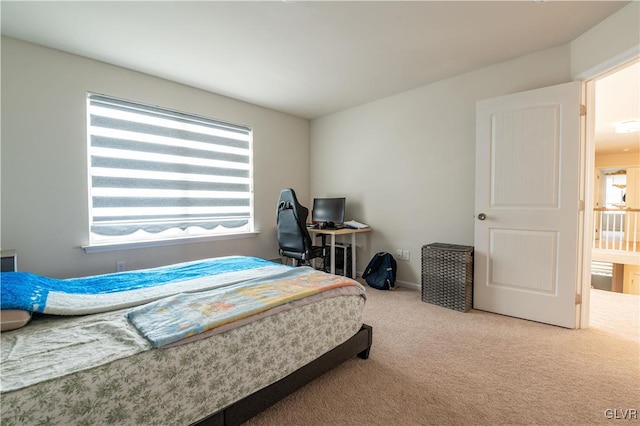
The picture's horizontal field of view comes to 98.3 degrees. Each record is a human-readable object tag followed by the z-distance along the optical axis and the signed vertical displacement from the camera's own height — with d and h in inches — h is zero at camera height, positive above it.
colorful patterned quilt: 42.9 -18.4
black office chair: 113.7 -9.6
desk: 131.5 -13.5
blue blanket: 47.7 -18.3
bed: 33.2 -20.3
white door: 88.9 +1.9
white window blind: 105.3 +14.5
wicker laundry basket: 103.6 -26.0
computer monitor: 148.5 -1.1
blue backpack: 130.2 -30.9
